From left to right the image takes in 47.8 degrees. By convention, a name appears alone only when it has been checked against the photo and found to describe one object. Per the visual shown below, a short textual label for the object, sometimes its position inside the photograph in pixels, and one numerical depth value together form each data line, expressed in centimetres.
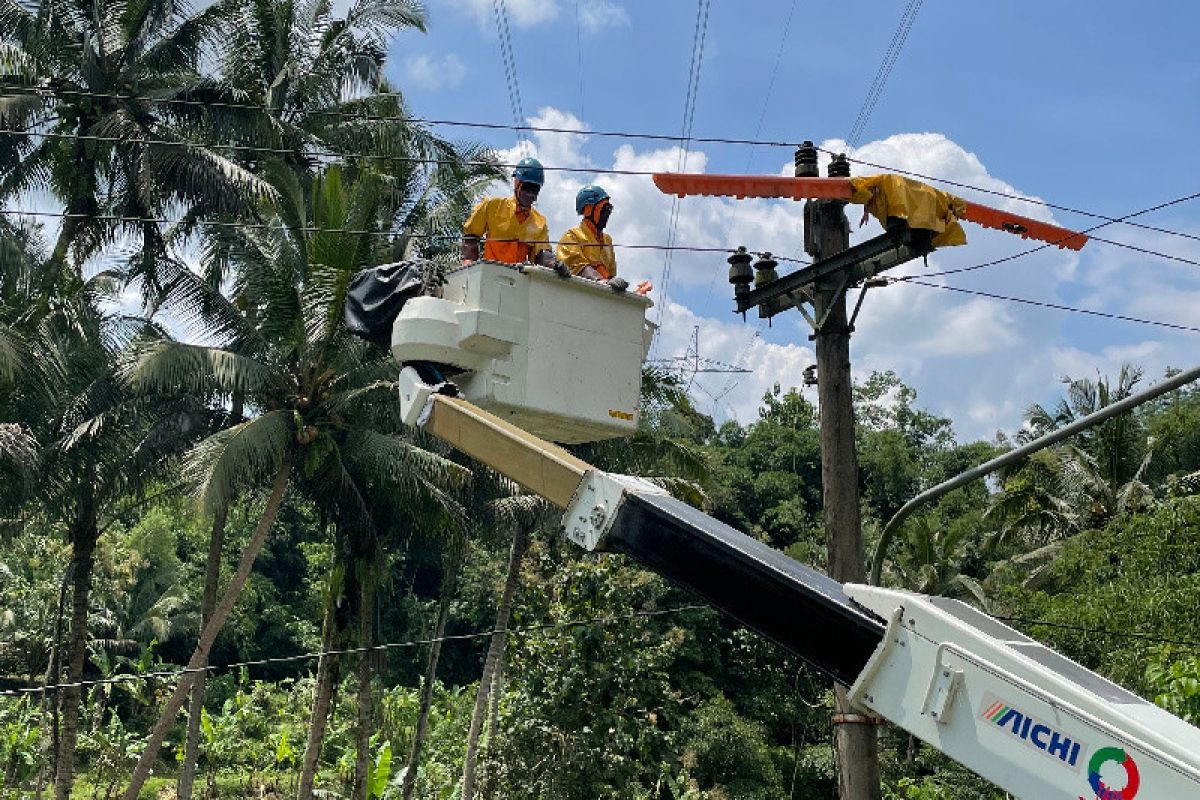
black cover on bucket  727
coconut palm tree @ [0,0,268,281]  1989
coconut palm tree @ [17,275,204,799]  1800
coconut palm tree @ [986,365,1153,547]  2862
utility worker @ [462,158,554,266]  738
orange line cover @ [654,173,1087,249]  909
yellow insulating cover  972
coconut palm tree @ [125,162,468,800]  1638
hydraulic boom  411
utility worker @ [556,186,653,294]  740
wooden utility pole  964
